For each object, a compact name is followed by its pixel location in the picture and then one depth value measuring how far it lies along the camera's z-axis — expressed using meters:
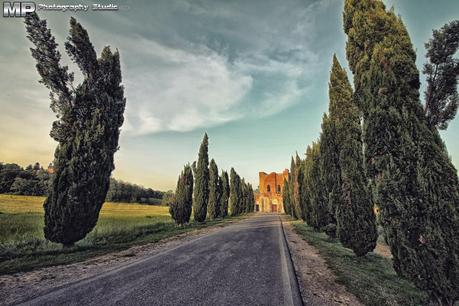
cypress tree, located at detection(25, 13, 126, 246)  8.69
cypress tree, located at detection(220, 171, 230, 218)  35.47
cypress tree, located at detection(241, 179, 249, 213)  50.89
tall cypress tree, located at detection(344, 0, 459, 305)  4.24
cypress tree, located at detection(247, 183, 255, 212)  62.30
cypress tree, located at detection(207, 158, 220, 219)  31.77
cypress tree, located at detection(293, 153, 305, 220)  24.93
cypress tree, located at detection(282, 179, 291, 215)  41.31
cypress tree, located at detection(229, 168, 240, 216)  43.17
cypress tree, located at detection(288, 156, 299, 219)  32.59
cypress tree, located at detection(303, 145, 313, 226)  18.56
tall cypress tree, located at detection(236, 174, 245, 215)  45.04
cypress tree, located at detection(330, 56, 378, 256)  8.51
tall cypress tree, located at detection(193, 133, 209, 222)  25.81
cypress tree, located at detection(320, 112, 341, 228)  10.70
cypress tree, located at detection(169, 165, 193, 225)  21.83
